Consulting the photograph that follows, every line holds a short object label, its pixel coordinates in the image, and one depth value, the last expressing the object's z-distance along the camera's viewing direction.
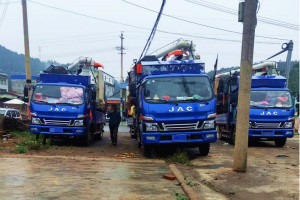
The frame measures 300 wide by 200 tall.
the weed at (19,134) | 12.55
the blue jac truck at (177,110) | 8.21
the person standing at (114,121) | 11.98
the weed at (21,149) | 8.97
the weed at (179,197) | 4.61
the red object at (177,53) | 11.40
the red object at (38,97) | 10.82
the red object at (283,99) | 11.64
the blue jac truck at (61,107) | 10.60
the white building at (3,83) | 56.15
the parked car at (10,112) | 19.21
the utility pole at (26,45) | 14.74
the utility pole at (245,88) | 6.64
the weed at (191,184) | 5.43
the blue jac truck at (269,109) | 11.35
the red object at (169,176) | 5.95
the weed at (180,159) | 7.97
